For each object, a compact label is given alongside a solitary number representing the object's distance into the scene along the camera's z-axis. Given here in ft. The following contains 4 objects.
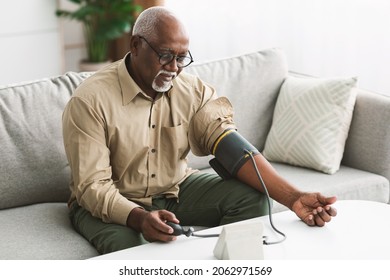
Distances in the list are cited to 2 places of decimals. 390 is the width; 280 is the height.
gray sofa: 7.17
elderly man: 6.74
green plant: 15.26
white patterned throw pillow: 8.81
